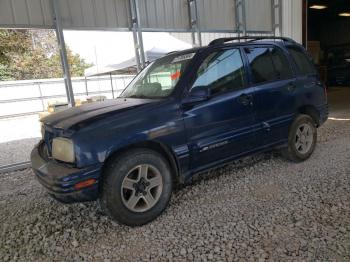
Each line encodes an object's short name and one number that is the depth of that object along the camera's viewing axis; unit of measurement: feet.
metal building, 16.79
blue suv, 8.34
